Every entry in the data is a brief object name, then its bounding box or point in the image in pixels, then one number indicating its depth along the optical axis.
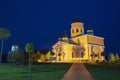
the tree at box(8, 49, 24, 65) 20.58
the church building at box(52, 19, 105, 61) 40.55
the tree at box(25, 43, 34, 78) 9.62
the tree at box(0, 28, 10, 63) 11.62
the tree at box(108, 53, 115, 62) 34.81
